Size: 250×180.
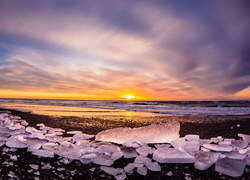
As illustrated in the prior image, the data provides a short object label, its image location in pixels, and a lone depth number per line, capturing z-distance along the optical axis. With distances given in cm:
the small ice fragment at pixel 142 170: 179
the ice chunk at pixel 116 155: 208
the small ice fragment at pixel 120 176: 171
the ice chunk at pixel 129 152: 221
